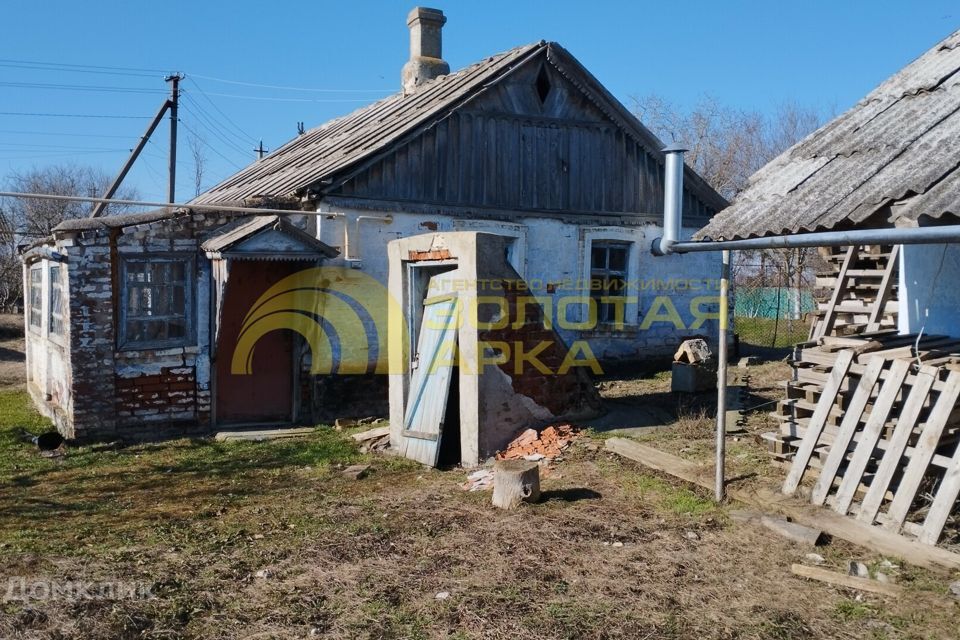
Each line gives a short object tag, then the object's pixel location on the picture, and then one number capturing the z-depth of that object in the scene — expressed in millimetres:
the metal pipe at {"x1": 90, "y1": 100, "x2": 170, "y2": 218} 18719
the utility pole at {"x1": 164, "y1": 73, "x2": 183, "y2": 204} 20250
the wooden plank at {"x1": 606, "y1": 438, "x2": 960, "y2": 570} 4773
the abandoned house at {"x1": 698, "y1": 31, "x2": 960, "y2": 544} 4902
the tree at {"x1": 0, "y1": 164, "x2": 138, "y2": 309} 24734
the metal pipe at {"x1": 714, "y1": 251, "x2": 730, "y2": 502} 5945
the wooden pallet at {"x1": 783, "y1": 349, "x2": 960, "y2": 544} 5016
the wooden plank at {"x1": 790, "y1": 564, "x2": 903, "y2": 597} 4445
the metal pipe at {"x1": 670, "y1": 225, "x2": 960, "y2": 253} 4172
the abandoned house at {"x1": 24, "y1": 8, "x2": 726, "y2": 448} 9172
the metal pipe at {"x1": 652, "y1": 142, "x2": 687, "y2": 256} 6195
